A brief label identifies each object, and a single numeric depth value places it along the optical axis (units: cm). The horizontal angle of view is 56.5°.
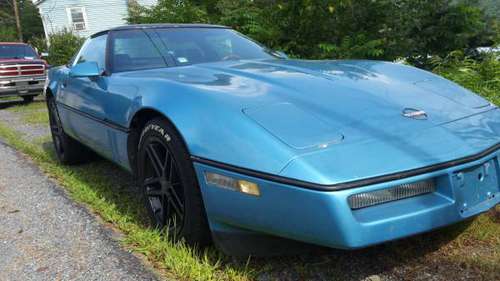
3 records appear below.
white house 2834
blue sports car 187
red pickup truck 1229
